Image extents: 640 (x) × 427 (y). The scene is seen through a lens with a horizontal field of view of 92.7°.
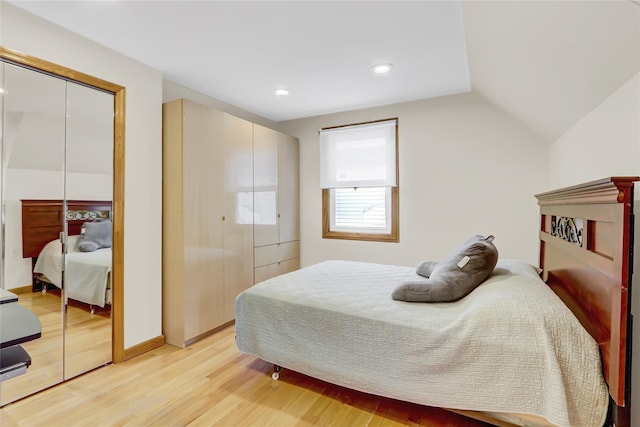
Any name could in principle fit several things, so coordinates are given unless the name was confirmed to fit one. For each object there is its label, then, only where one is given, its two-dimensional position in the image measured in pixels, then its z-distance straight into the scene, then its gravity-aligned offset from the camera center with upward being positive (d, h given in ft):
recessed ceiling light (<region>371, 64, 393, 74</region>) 8.59 +4.16
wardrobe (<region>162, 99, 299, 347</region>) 8.85 -0.04
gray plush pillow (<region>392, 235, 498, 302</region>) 5.93 -1.29
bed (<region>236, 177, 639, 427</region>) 3.68 -1.98
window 12.06 +1.32
